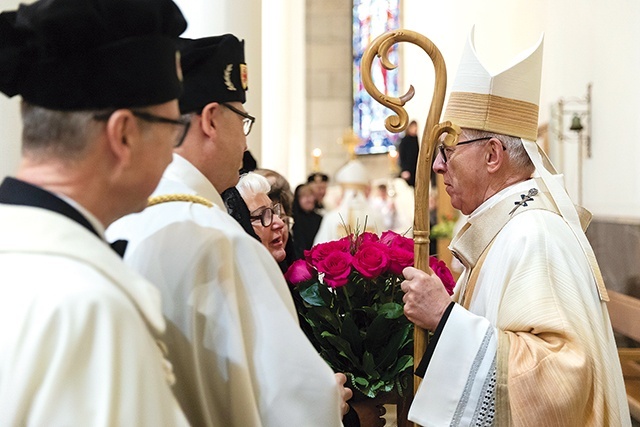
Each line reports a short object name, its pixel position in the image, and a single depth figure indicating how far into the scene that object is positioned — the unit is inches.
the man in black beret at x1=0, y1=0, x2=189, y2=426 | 50.7
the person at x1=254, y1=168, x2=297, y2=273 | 170.7
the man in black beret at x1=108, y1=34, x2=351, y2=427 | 74.0
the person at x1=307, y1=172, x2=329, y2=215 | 447.2
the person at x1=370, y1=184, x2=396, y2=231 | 634.8
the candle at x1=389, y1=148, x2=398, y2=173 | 798.1
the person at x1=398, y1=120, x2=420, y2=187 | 688.2
